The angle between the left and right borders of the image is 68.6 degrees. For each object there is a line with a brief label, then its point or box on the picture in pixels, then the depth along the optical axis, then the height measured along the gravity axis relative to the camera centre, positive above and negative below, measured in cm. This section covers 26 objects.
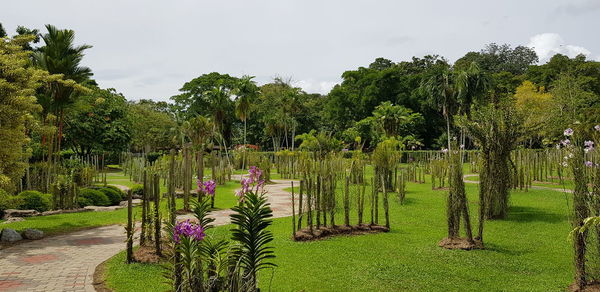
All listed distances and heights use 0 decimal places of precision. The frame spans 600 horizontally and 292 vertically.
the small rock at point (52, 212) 1279 -156
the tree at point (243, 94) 3443 +497
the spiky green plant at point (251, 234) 477 -84
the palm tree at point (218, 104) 3528 +445
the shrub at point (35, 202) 1295 -125
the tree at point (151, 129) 4731 +318
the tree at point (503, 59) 5734 +1326
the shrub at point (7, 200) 939 -96
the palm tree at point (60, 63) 1337 +297
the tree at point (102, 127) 2917 +223
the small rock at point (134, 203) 1520 -155
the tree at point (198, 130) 3148 +203
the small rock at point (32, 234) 965 -163
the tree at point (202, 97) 5125 +729
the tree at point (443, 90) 3497 +515
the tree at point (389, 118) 2912 +249
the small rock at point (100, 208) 1390 -159
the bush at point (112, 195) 1573 -131
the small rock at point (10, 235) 924 -160
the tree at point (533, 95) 3564 +509
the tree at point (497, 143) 1133 +29
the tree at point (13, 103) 934 +123
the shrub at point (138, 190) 1764 -127
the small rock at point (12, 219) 1149 -159
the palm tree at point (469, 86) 3338 +524
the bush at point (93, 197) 1476 -130
